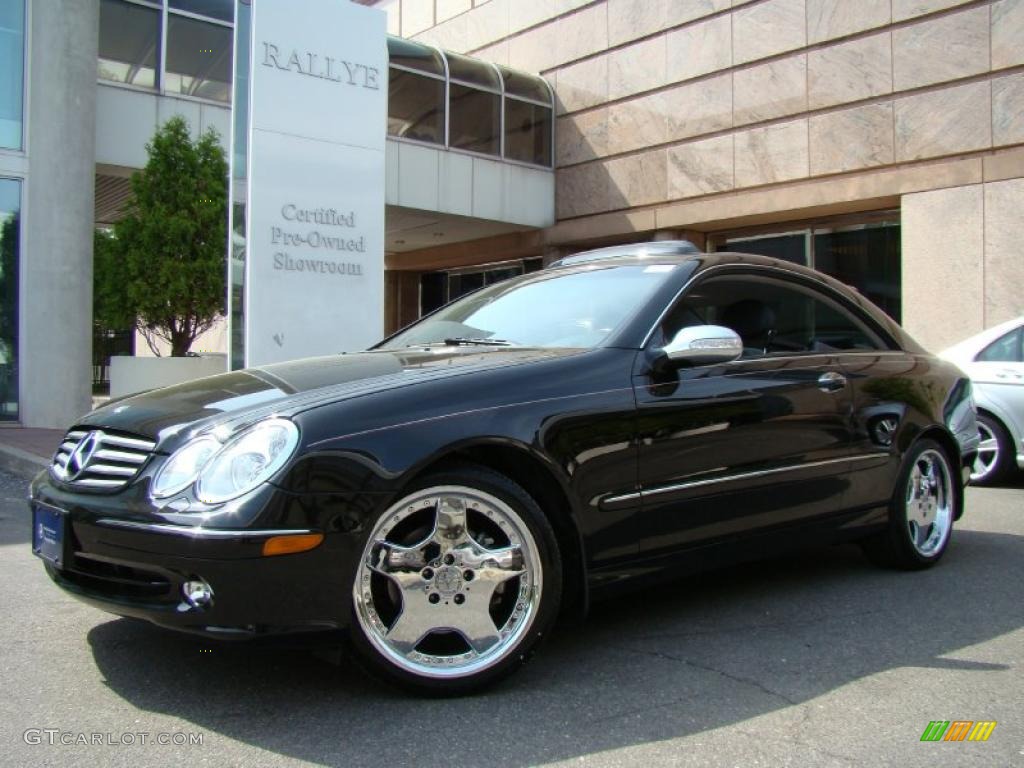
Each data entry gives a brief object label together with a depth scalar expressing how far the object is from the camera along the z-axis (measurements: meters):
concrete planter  11.77
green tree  11.38
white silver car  7.83
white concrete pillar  11.95
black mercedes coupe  2.68
